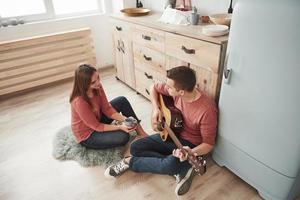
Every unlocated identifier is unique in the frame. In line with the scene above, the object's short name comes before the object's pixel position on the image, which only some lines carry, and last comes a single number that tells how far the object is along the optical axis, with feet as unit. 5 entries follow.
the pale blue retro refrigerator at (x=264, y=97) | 3.33
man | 4.52
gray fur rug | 5.57
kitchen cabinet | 4.97
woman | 4.98
